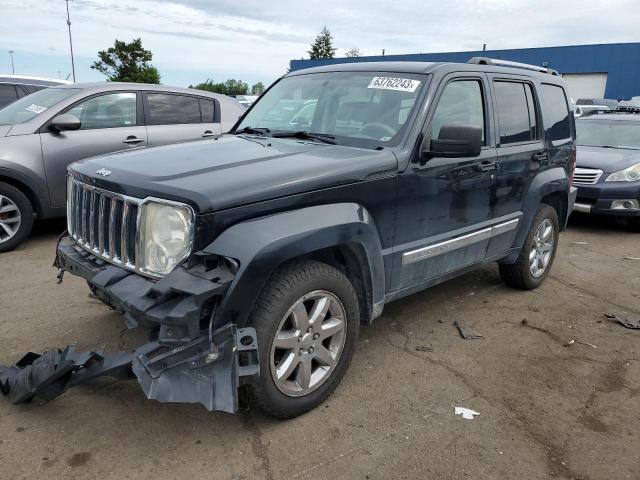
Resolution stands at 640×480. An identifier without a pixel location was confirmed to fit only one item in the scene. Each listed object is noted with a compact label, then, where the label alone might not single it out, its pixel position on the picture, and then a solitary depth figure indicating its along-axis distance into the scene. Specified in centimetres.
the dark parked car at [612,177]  770
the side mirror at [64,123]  584
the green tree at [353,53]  6160
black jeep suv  249
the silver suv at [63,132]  581
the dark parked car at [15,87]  799
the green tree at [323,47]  5731
